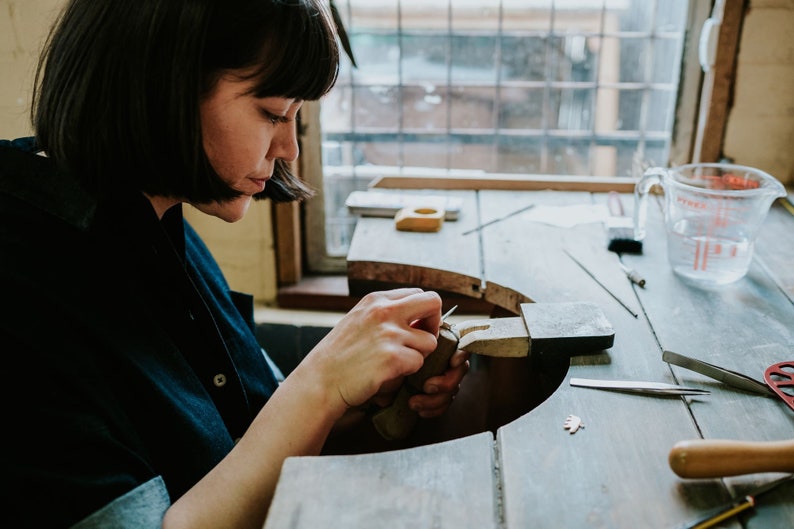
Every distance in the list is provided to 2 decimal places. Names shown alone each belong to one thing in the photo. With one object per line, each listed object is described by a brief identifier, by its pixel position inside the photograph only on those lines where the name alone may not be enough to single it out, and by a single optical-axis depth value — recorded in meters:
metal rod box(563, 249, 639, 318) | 1.29
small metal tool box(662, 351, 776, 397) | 1.04
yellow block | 1.68
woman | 0.81
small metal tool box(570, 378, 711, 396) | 1.03
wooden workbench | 0.80
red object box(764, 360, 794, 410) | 1.02
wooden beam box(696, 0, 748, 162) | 1.88
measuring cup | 1.38
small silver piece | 0.95
